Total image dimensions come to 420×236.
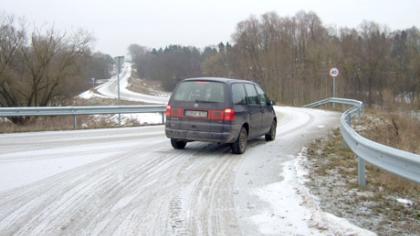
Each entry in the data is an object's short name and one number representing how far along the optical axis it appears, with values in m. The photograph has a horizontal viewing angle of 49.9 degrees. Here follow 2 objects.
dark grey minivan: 9.95
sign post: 32.49
